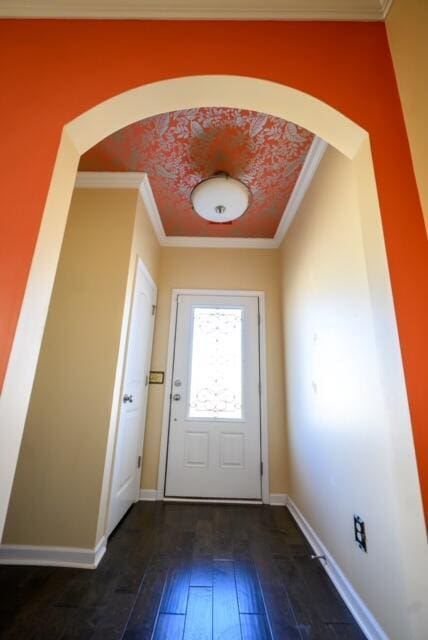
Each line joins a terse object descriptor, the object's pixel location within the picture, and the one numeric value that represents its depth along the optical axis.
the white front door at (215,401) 2.56
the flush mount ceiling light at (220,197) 1.98
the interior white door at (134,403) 1.95
